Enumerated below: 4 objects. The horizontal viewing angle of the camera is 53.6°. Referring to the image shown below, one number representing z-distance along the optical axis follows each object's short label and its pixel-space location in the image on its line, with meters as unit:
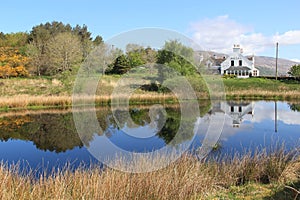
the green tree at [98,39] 45.88
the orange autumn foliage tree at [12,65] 29.84
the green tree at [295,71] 34.34
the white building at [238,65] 45.00
